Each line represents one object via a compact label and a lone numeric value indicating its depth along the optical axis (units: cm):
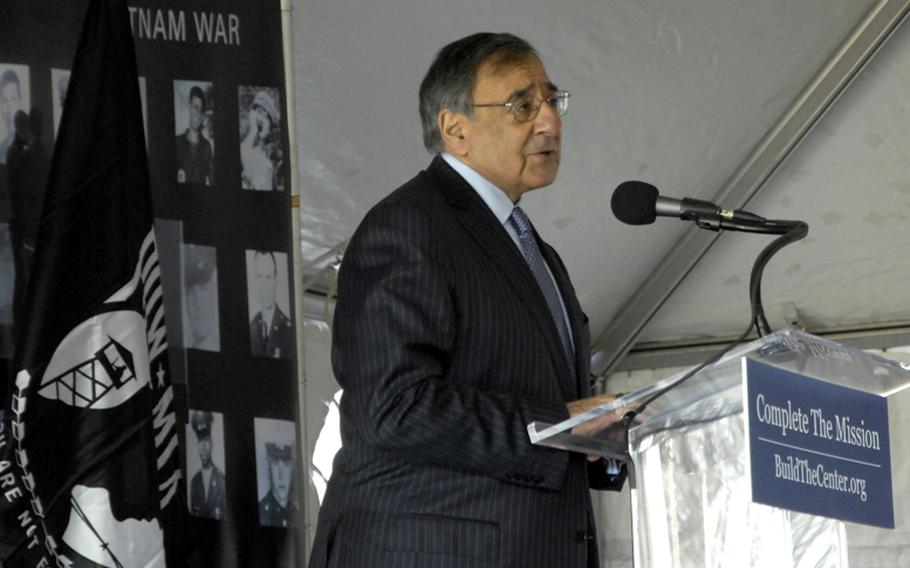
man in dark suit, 443
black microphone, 432
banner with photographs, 595
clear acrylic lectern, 390
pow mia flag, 513
